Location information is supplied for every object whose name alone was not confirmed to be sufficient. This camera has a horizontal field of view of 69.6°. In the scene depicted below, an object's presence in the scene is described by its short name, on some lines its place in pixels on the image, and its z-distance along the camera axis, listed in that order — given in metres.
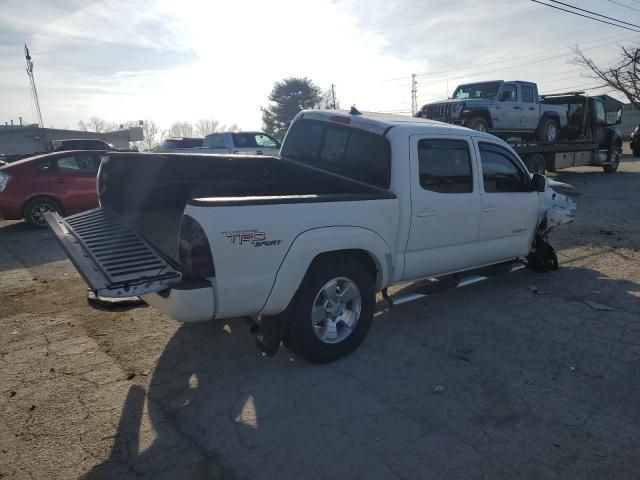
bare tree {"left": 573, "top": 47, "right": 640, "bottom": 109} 36.34
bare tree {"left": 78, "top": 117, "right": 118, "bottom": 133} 93.79
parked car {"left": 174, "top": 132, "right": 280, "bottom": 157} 16.83
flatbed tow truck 16.50
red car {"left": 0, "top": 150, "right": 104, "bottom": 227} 9.12
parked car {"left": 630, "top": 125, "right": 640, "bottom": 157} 27.37
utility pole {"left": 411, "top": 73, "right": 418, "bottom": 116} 75.81
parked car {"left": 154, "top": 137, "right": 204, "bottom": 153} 18.67
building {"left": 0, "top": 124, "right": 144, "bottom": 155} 46.84
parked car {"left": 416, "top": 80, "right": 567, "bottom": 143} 13.28
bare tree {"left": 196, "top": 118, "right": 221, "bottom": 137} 103.81
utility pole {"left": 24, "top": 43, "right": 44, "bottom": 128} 49.00
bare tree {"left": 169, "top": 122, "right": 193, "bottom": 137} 99.81
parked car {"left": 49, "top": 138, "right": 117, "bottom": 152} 20.12
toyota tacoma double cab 3.05
